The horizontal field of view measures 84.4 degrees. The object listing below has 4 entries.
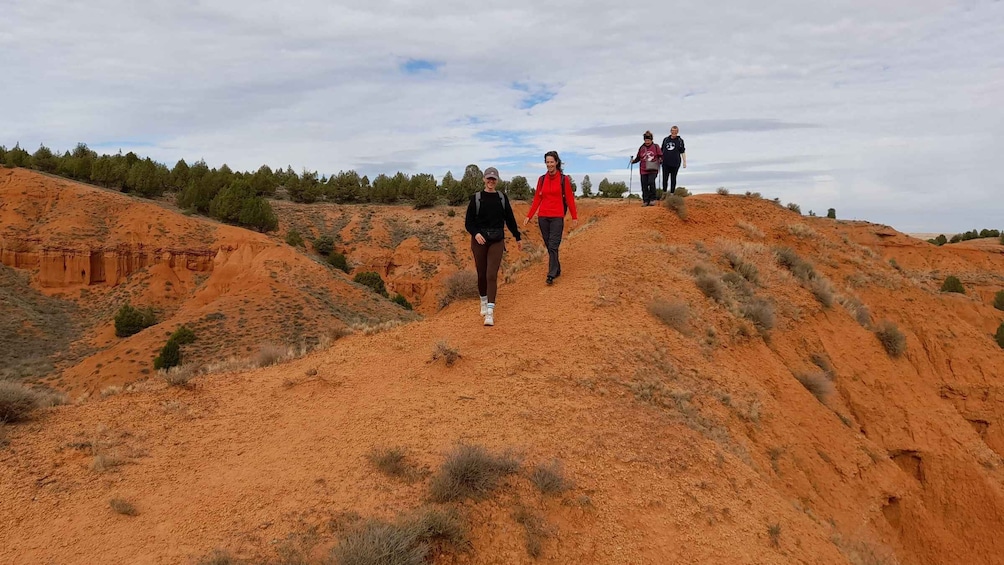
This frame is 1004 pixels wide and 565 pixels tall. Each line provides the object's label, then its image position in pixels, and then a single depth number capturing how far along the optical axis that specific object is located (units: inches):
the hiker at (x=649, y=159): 488.7
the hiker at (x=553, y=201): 348.5
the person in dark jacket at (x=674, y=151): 500.1
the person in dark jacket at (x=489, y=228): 308.3
